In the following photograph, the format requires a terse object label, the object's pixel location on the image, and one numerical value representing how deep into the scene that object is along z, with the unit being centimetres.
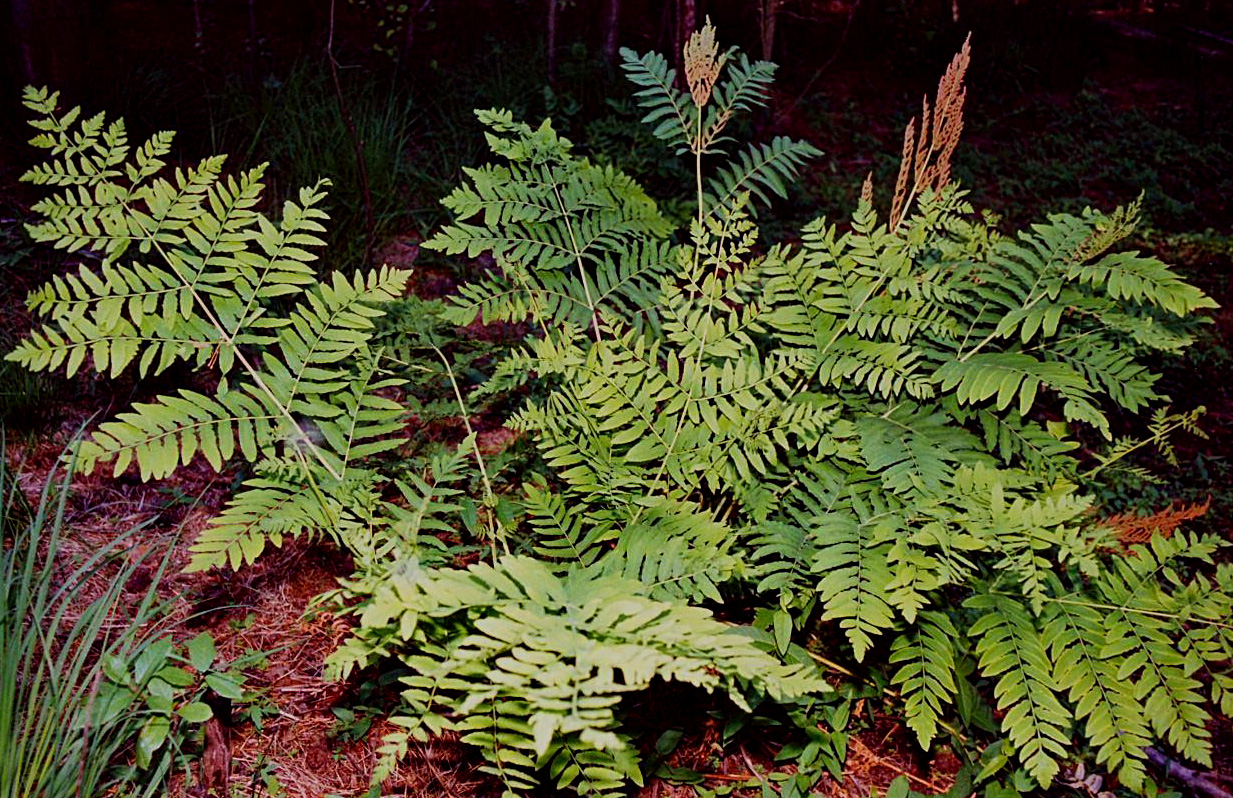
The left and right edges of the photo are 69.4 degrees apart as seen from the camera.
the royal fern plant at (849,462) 173
